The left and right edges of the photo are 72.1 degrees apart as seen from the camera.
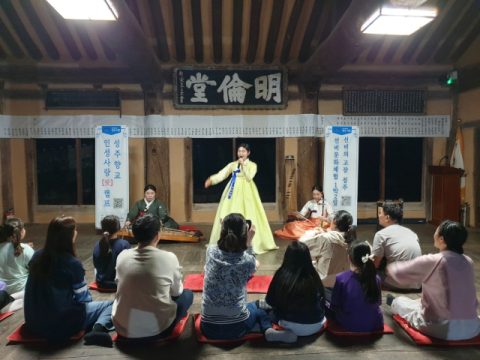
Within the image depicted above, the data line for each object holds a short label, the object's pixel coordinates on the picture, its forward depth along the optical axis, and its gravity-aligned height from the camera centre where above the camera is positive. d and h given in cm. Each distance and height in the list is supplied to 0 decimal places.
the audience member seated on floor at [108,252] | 315 -82
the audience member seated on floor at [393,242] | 307 -71
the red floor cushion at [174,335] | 238 -125
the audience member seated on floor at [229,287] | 228 -84
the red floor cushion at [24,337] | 238 -124
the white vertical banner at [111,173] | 568 -10
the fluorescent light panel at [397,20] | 323 +155
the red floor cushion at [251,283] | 339 -126
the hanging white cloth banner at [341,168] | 575 -2
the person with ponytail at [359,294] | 235 -93
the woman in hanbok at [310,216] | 563 -86
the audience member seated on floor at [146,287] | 220 -81
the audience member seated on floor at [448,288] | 229 -85
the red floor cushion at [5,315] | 276 -126
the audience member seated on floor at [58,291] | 220 -85
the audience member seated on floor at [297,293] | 227 -89
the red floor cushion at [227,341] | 239 -126
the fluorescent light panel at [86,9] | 326 +163
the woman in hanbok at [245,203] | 484 -53
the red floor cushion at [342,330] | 248 -125
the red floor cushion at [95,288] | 336 -124
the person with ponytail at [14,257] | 288 -80
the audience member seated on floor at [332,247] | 292 -71
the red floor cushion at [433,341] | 235 -126
